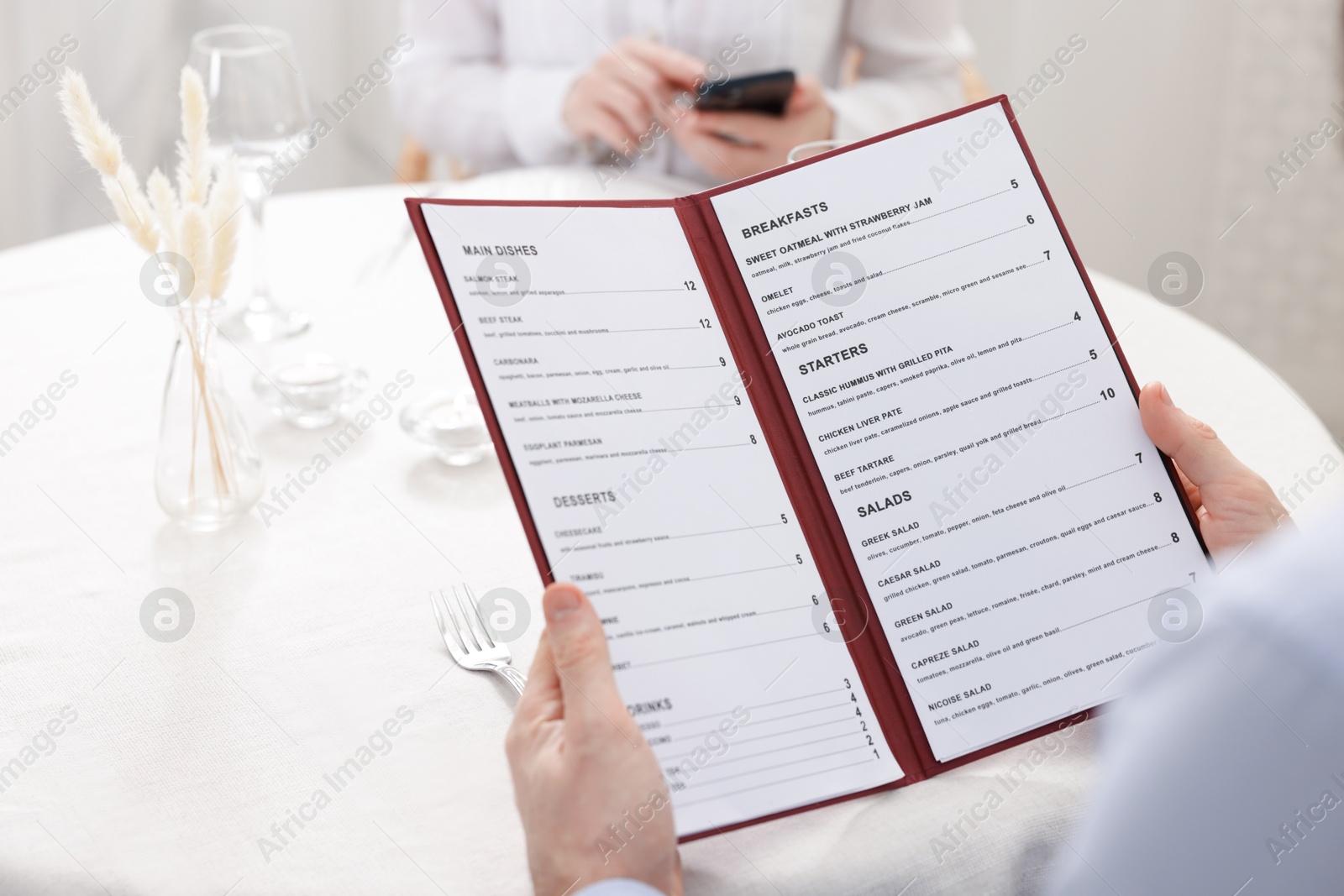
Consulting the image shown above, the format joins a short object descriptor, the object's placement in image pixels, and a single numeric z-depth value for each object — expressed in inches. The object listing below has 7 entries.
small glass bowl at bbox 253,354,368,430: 39.0
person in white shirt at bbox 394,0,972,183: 60.2
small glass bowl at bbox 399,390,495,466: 37.2
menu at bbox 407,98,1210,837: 24.6
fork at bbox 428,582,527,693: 28.8
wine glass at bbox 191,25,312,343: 44.6
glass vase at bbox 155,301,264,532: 33.5
